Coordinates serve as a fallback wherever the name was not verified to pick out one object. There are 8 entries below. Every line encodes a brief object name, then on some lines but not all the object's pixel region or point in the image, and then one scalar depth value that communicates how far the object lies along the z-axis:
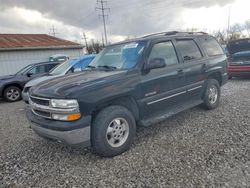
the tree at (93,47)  40.38
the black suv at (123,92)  2.97
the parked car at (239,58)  9.02
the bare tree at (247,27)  46.73
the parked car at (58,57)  13.62
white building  14.98
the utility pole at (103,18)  35.66
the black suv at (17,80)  9.11
